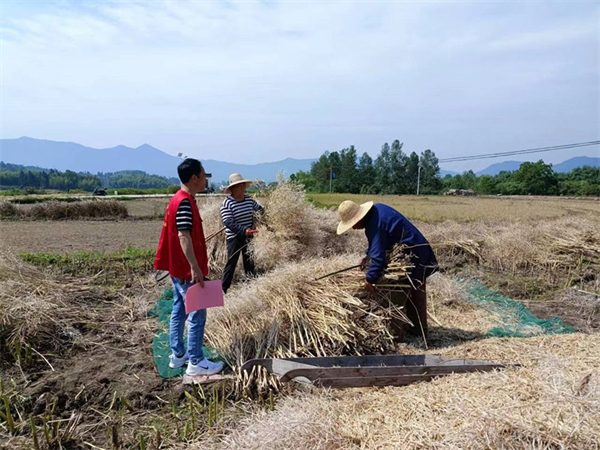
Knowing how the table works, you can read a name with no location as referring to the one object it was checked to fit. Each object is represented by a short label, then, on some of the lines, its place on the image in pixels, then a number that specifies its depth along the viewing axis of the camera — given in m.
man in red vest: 3.09
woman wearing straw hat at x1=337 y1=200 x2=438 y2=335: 3.77
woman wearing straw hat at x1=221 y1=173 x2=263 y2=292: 5.28
